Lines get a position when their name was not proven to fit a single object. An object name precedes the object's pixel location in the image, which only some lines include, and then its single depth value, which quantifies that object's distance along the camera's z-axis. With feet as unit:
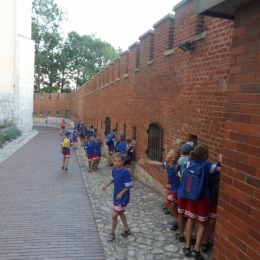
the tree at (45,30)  151.64
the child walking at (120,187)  17.28
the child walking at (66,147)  39.40
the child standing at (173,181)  18.42
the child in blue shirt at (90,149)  38.91
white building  85.92
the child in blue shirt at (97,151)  39.34
